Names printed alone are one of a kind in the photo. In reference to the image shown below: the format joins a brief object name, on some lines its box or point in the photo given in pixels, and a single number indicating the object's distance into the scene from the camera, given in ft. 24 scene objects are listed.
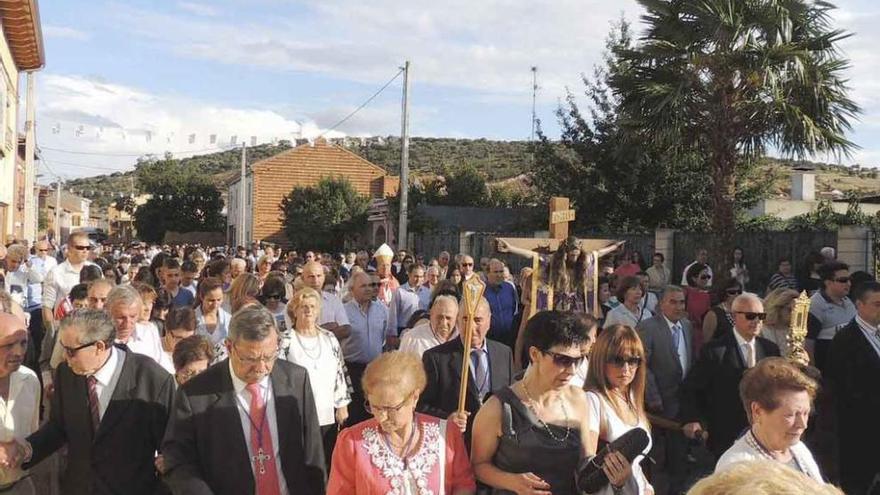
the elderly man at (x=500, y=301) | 27.76
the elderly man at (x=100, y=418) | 13.46
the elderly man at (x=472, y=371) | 16.34
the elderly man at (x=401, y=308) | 28.76
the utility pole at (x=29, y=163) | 83.61
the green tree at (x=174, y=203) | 177.17
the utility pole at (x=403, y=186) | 80.47
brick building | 158.40
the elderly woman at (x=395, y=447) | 11.29
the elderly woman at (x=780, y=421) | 11.65
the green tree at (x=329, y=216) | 124.77
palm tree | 48.34
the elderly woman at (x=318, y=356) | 18.26
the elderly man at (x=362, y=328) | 23.80
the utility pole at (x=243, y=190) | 111.45
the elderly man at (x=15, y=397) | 13.44
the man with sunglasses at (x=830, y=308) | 23.06
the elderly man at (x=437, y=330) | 18.63
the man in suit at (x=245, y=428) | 12.39
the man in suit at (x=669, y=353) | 20.95
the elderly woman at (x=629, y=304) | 23.52
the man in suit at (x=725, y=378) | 18.62
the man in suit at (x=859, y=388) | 18.93
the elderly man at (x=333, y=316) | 23.13
